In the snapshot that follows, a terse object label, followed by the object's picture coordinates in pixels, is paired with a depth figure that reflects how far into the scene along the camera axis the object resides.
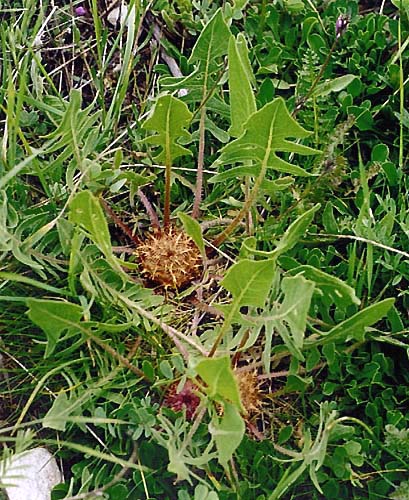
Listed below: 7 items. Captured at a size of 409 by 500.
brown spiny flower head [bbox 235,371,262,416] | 0.48
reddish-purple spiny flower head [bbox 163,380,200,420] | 0.47
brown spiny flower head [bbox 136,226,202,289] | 0.51
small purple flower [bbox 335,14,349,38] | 0.50
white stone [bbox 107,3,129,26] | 0.59
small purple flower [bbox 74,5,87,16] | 0.59
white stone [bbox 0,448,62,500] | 0.45
